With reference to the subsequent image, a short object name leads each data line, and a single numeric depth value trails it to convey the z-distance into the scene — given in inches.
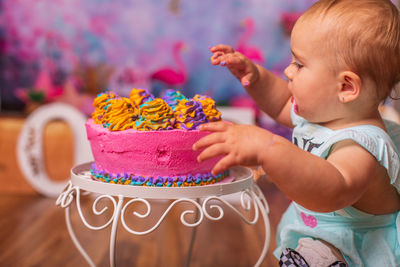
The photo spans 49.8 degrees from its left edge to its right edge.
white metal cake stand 35.3
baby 27.1
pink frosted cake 38.4
